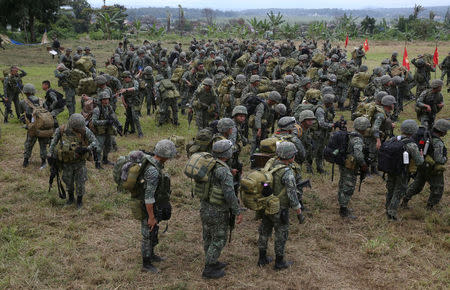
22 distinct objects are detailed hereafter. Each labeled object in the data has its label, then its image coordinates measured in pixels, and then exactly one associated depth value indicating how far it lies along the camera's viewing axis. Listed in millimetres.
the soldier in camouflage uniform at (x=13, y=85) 12211
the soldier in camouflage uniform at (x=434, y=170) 6965
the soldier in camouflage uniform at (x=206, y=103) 10656
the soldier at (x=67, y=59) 16375
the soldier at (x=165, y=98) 12617
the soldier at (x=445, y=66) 17562
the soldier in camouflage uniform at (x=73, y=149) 7004
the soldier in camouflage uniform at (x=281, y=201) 5328
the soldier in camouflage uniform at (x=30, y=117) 9352
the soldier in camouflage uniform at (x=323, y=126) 8758
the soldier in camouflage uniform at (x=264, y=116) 8980
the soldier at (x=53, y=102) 9859
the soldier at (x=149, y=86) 13512
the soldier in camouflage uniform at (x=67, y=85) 12492
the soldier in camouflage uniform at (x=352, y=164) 6891
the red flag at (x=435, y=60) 16859
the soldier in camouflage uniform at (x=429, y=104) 10102
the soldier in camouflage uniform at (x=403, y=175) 6660
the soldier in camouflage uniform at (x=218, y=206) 5137
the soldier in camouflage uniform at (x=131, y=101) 11391
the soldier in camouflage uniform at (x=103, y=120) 9172
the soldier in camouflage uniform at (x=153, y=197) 5211
